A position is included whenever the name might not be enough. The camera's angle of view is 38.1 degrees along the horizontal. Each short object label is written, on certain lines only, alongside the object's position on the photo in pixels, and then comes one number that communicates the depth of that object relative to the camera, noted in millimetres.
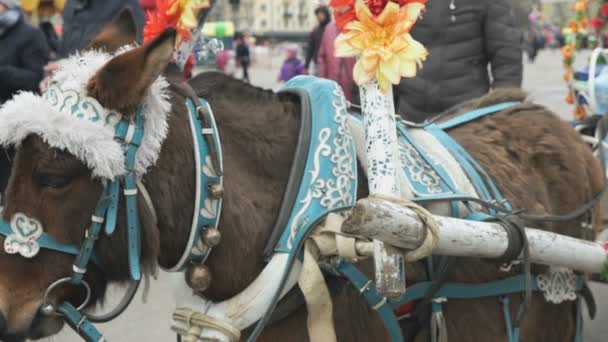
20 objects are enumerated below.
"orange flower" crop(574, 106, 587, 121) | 5104
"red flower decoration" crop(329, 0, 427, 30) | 2359
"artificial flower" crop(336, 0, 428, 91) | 2332
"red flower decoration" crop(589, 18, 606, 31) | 5434
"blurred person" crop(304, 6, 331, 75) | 11545
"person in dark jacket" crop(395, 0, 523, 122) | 4445
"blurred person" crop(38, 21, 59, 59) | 8211
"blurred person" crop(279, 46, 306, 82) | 16162
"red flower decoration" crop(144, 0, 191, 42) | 2707
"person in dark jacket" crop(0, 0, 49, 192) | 6039
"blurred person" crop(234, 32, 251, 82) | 24156
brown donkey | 2160
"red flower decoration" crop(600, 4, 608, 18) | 5062
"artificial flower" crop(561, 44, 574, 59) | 6312
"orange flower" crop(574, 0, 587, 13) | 6555
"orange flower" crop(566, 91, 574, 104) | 5713
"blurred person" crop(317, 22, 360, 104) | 7345
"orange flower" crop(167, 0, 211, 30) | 2697
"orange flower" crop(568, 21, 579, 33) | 6426
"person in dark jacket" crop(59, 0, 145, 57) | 5422
